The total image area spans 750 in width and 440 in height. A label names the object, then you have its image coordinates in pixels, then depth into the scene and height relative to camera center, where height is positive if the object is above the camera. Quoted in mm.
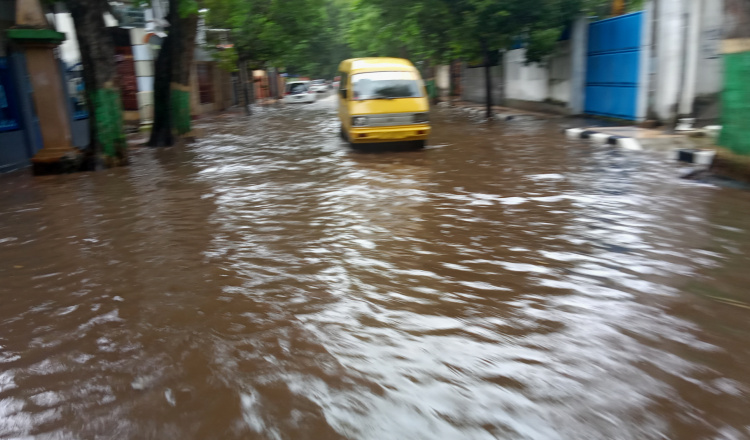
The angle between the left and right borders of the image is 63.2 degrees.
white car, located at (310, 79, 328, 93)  43450 -1206
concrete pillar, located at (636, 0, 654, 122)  14625 -235
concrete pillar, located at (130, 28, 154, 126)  24125 +476
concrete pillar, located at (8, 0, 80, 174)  11875 +121
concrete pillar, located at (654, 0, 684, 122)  13547 -139
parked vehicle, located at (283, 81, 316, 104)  39266 -1335
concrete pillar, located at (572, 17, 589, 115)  18703 -258
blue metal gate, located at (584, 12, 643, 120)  15547 -370
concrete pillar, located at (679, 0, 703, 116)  13156 -183
